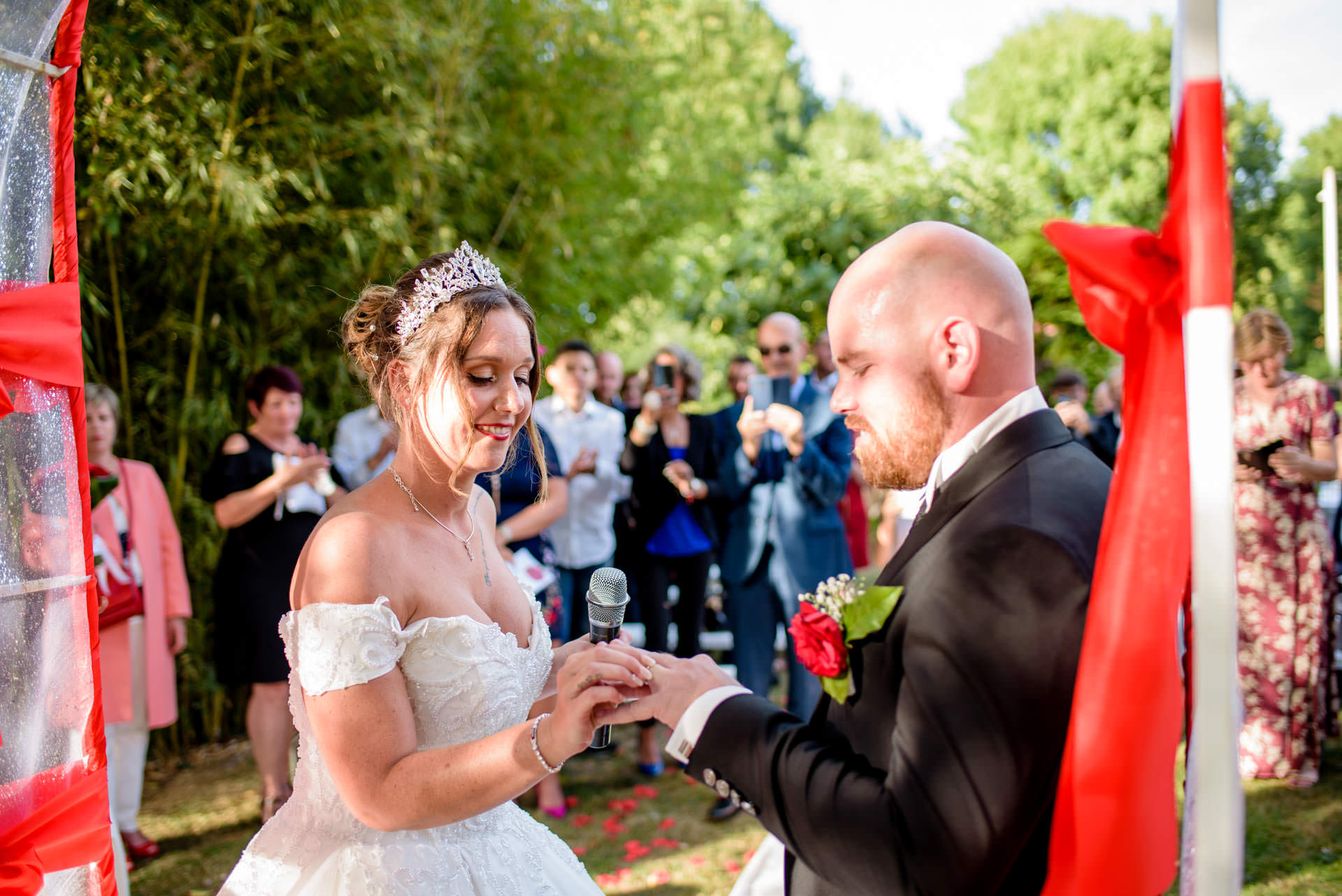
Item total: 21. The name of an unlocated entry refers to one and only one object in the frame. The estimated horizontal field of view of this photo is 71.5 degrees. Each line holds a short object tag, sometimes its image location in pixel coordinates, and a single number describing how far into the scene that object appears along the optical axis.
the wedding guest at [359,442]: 5.13
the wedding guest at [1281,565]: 4.71
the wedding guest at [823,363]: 6.56
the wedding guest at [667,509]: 5.29
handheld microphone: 1.82
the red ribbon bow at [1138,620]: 1.19
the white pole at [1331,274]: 8.53
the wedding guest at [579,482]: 5.33
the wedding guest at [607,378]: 6.69
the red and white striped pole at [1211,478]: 1.03
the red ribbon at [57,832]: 1.65
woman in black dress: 4.35
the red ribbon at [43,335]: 1.72
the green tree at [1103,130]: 19.34
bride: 1.64
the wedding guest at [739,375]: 7.23
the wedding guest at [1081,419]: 5.95
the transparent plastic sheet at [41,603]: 1.72
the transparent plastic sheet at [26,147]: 1.73
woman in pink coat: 4.12
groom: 1.25
